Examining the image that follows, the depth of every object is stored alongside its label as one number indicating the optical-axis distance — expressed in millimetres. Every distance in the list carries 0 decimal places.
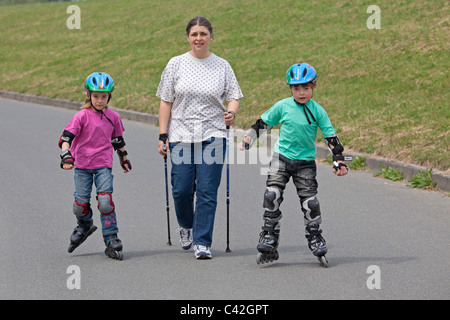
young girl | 11740
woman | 11617
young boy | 11189
